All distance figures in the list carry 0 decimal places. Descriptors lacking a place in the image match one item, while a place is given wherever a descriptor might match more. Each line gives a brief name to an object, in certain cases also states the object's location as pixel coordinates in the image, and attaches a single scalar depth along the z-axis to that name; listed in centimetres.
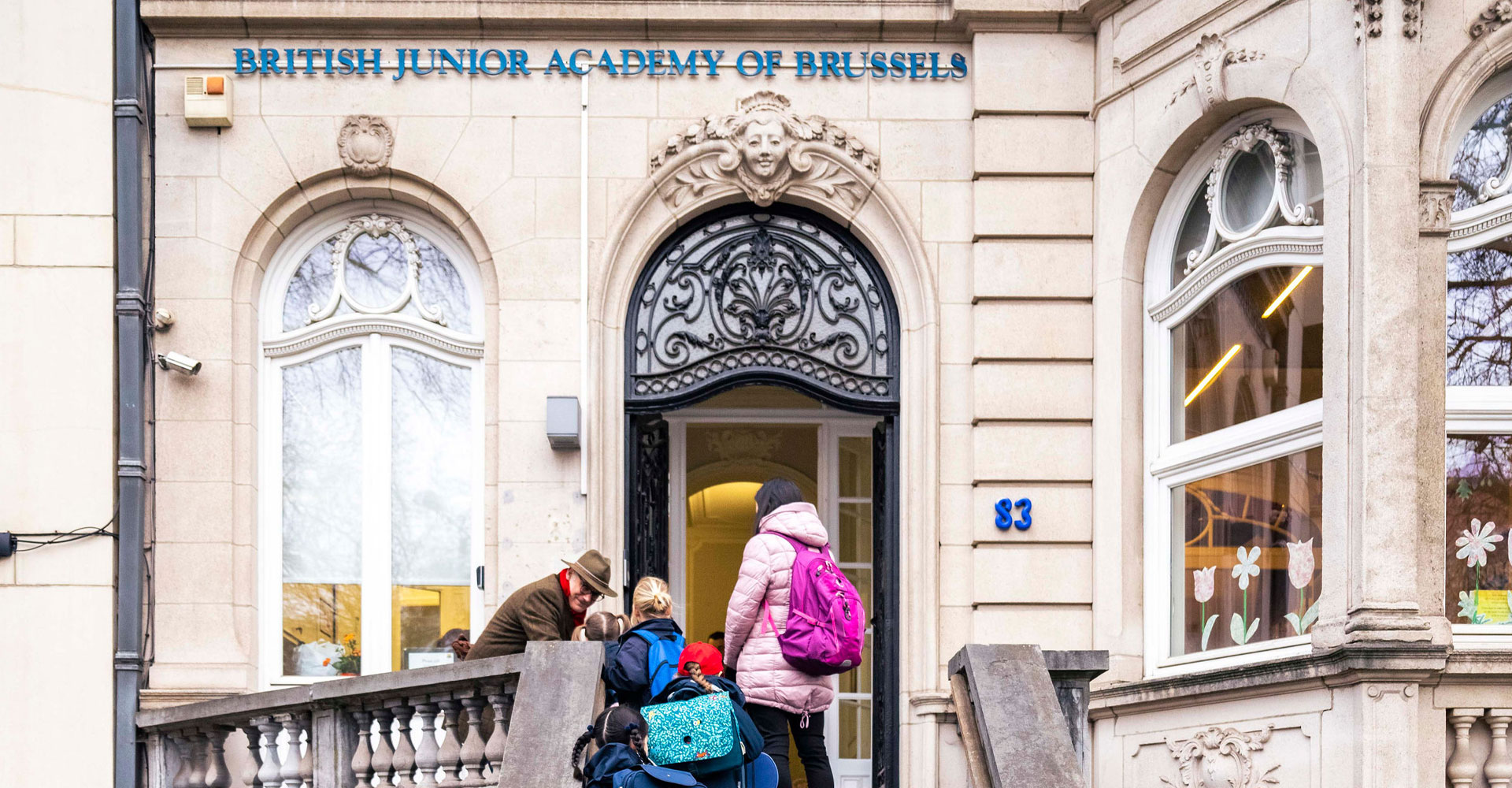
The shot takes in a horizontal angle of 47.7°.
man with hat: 845
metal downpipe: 1062
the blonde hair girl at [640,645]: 711
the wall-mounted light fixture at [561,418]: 1080
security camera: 1095
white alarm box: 1113
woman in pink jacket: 780
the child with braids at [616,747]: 675
